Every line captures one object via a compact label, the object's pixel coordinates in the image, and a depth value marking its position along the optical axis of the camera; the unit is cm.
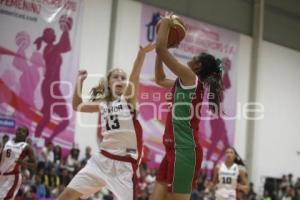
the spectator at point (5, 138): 1179
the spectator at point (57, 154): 1293
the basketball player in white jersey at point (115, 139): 488
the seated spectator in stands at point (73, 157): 1320
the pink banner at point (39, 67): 1251
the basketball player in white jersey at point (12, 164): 763
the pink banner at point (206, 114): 1515
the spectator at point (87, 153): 1341
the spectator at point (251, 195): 1624
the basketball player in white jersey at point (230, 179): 941
